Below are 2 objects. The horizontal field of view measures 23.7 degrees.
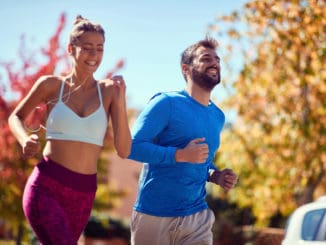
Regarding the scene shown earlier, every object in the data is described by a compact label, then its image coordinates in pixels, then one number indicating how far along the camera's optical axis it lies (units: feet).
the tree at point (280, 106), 44.88
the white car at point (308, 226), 22.99
